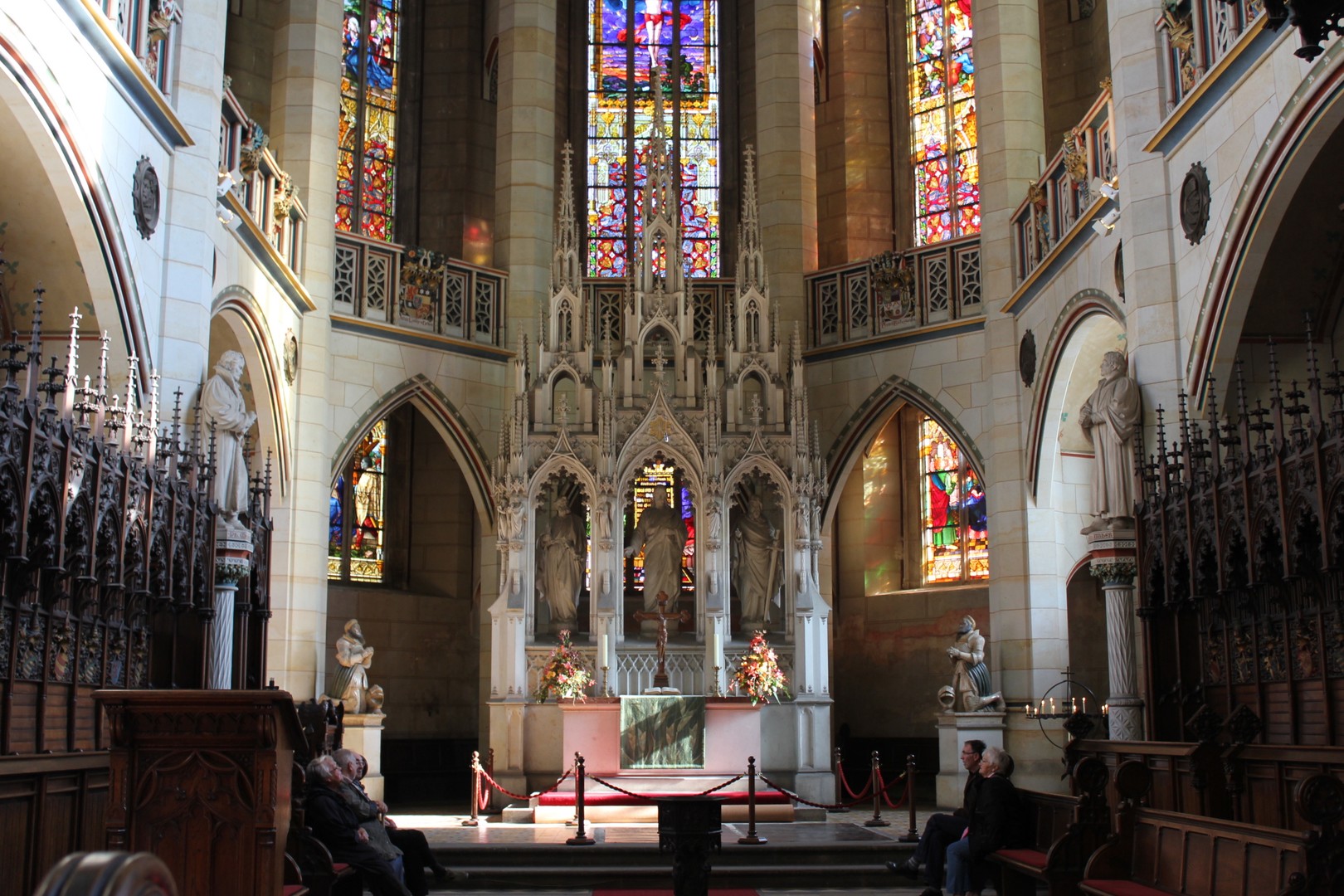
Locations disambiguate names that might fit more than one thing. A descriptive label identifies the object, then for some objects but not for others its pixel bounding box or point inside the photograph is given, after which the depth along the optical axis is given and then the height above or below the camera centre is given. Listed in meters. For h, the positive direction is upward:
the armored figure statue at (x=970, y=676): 16.92 -0.05
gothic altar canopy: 17.84 +2.17
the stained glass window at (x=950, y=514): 21.33 +2.25
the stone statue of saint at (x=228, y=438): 12.74 +2.01
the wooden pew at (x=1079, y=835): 8.36 -0.89
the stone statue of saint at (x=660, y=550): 18.28 +1.48
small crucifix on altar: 16.62 +0.50
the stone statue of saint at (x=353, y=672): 17.11 +0.04
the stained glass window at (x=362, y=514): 21.27 +2.26
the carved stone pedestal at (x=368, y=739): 17.00 -0.71
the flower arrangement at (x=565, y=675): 16.77 -0.01
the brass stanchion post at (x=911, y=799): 12.80 -1.10
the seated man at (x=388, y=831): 9.12 -0.99
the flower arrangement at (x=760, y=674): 16.97 +0.00
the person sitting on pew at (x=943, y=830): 9.87 -1.04
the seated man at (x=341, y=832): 8.70 -0.89
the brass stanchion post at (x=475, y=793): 15.30 -1.20
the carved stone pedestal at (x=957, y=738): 16.83 -0.73
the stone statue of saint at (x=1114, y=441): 12.35 +1.87
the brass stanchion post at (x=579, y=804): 12.45 -1.11
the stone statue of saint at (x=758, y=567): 18.38 +1.28
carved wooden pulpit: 6.35 -0.45
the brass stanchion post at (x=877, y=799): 14.95 -1.27
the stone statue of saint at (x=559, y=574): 18.27 +1.19
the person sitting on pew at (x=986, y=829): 9.47 -0.97
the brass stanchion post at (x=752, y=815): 12.59 -1.20
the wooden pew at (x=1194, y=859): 6.23 -0.87
